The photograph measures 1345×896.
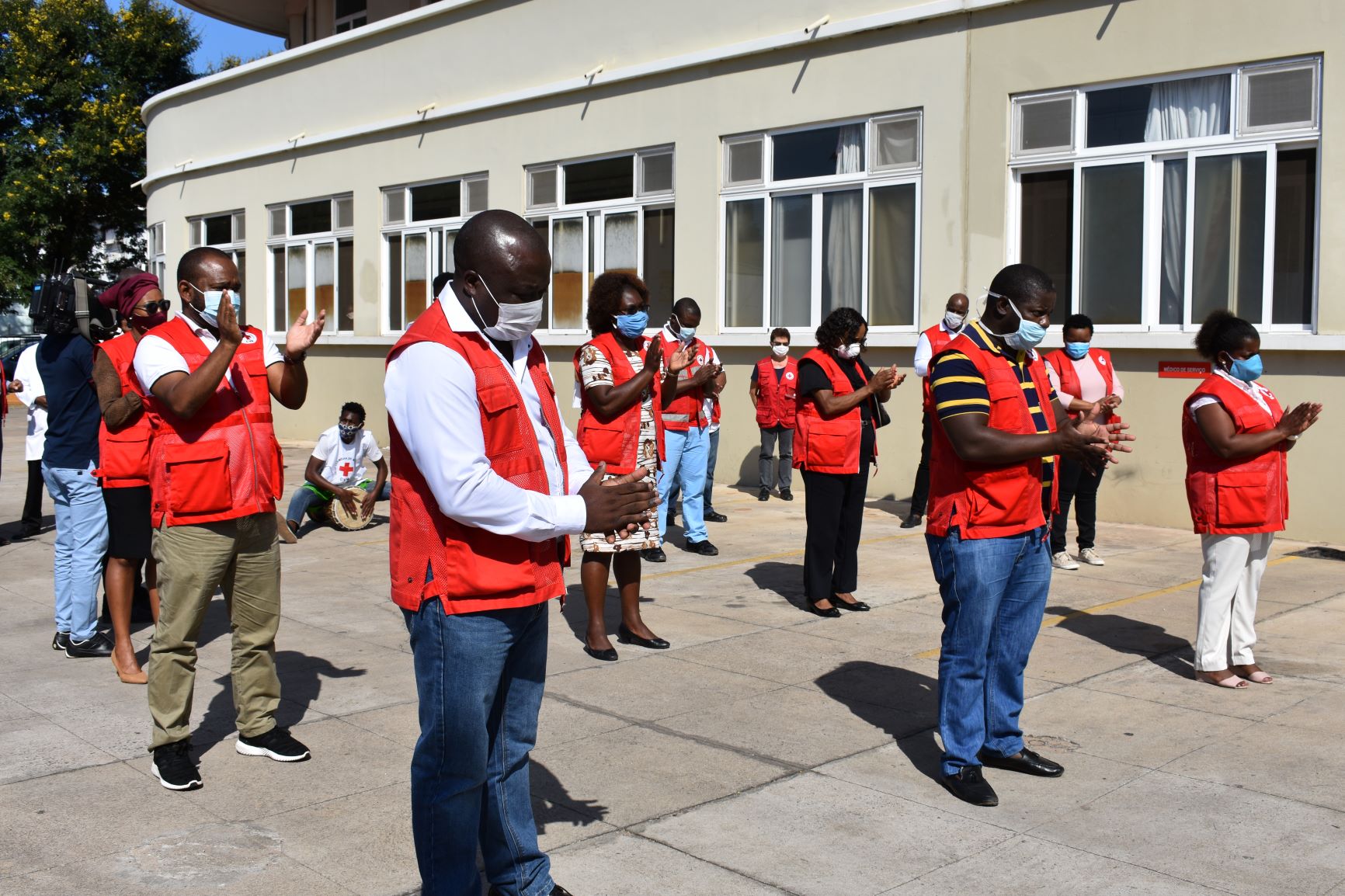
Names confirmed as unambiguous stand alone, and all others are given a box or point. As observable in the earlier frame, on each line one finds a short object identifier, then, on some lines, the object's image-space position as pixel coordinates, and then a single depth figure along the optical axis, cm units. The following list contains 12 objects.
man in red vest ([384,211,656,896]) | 320
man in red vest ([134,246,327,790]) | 491
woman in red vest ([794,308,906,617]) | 807
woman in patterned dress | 688
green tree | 3400
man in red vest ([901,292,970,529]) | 1115
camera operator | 701
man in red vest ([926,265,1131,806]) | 479
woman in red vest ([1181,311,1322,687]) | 632
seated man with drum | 1175
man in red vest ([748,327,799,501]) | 1382
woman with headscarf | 644
